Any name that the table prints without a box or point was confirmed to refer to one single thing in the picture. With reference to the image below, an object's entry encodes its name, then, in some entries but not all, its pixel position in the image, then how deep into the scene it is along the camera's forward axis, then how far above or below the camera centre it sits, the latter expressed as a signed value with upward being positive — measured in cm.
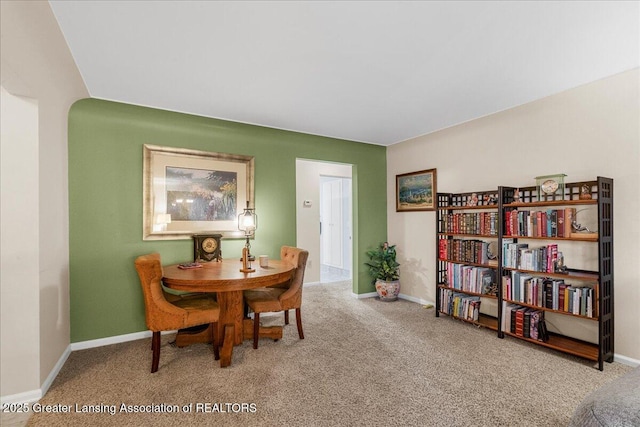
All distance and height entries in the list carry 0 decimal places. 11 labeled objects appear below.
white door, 725 -17
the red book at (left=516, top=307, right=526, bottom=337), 306 -109
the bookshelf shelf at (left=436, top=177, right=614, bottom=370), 265 -51
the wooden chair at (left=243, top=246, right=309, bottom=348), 296 -81
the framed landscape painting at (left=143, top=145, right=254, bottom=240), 335 +30
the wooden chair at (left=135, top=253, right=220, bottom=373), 249 -81
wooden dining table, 253 -59
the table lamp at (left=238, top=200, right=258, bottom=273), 359 -7
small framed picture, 442 +38
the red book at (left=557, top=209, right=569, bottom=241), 281 -8
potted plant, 464 -88
